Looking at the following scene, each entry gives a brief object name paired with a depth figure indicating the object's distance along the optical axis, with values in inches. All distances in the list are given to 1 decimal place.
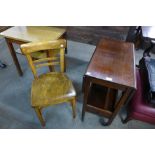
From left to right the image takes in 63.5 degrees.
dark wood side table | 36.8
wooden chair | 45.2
